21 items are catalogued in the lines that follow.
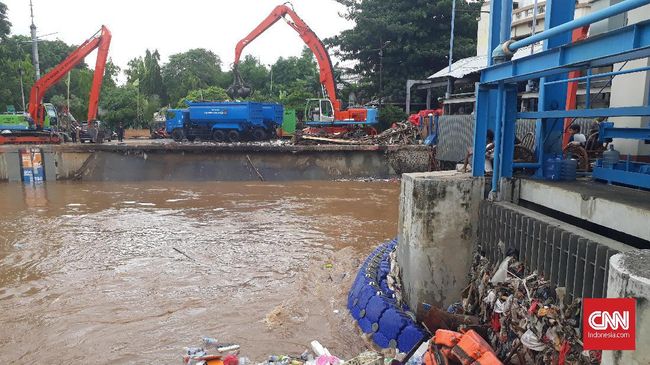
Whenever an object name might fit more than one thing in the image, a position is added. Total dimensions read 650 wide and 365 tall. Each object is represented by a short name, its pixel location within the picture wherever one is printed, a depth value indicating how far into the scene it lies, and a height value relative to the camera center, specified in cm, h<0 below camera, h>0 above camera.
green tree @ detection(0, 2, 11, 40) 3684 +808
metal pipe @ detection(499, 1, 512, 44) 572 +127
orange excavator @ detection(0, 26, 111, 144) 2108 +159
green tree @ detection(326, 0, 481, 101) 2561 +497
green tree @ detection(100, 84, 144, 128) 3631 +144
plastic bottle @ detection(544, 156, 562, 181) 554 -52
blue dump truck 2166 +22
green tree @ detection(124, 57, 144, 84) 4591 +577
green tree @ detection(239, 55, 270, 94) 4827 +500
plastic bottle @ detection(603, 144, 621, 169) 577 -42
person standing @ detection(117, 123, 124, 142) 2597 -49
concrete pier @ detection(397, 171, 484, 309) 534 -125
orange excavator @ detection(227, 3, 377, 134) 2223 +199
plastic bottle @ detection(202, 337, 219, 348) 539 -251
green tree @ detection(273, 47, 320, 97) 4797 +568
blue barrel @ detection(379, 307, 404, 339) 508 -217
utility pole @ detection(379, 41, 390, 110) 2620 +323
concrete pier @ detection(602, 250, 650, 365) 233 -87
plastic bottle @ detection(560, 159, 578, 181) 554 -53
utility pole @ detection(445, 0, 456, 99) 2139 +190
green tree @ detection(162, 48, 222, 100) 4675 +603
